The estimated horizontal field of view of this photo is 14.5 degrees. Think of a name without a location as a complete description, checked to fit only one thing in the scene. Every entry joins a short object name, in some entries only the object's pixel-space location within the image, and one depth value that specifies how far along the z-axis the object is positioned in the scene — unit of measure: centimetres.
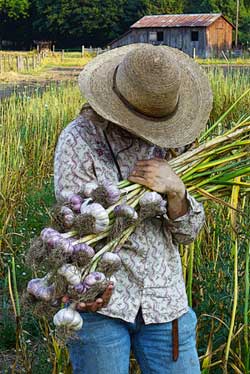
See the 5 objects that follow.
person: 247
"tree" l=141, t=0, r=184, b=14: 6695
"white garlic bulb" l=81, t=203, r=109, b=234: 232
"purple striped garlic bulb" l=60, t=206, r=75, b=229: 234
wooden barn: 5587
